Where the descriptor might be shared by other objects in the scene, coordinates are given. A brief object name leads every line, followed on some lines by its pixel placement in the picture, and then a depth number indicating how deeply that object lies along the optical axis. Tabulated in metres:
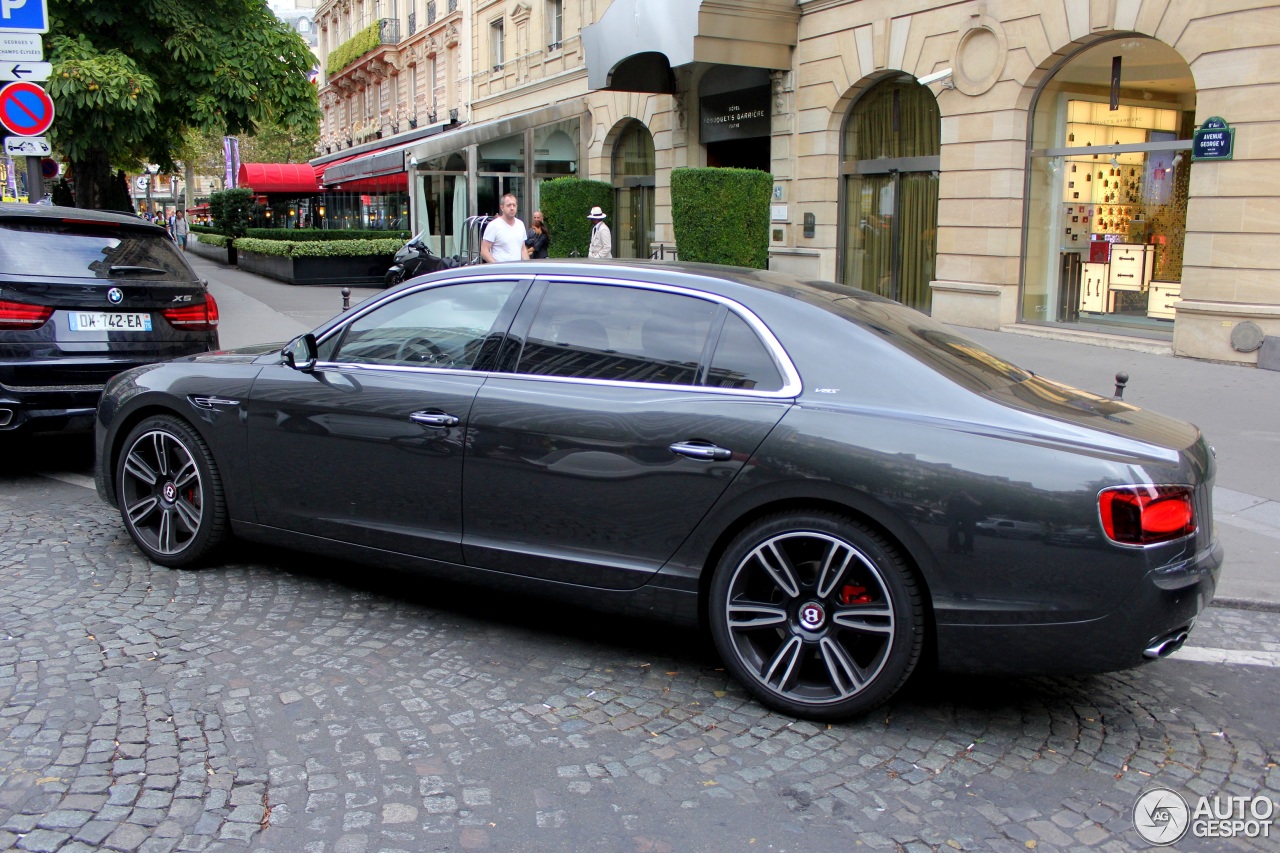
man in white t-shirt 12.06
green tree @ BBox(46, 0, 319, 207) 14.99
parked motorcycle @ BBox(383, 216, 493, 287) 21.34
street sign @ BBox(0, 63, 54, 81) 11.50
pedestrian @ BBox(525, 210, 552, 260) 18.06
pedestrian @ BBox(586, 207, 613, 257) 18.44
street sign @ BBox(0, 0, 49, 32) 11.48
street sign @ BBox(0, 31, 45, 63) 11.38
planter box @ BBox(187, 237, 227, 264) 34.66
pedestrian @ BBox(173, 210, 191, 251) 47.94
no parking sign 11.20
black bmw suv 6.72
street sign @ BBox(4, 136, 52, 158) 11.42
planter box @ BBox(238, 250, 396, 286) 24.28
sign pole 12.32
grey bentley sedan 3.40
